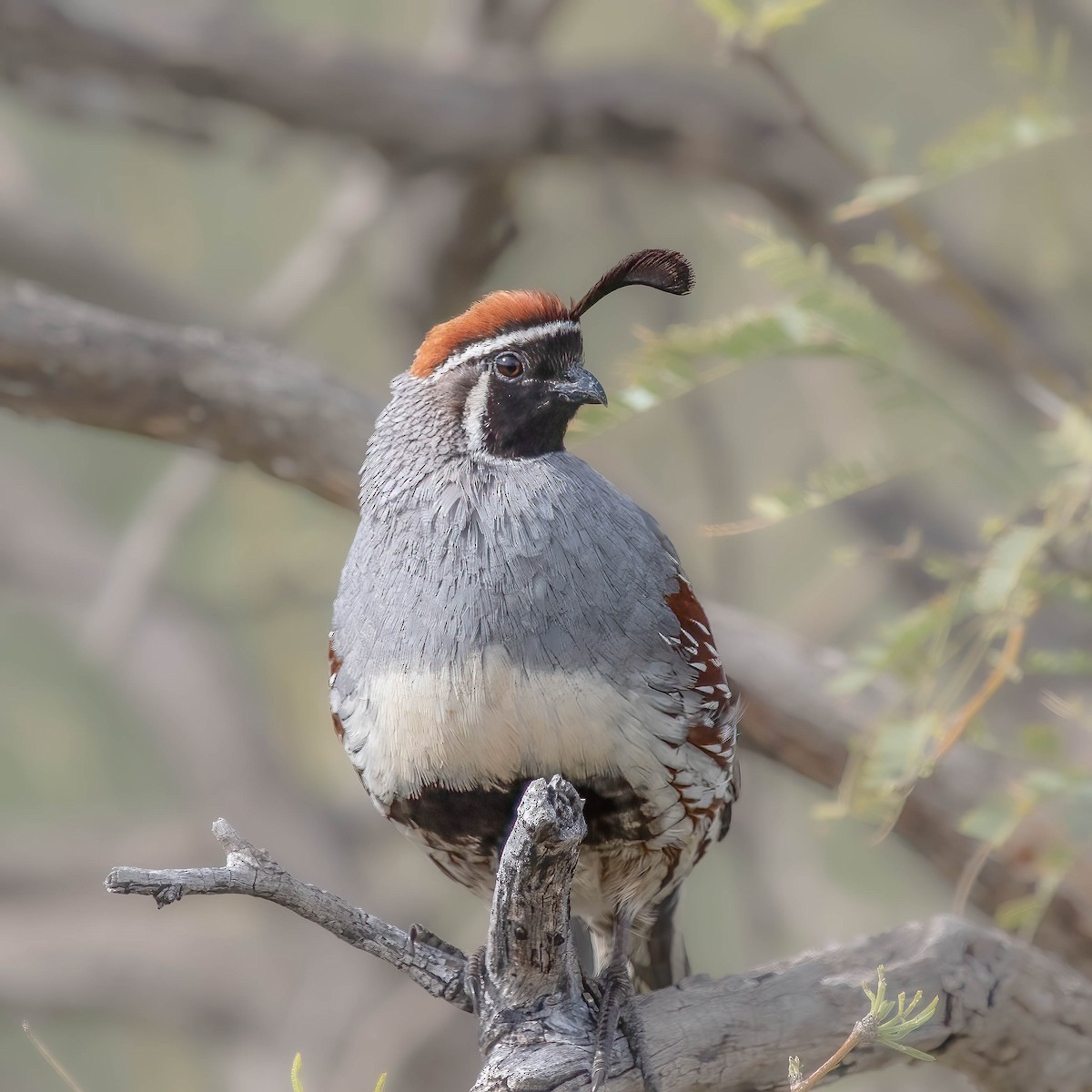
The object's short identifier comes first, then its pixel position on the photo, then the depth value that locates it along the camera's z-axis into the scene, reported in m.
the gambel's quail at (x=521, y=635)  4.32
